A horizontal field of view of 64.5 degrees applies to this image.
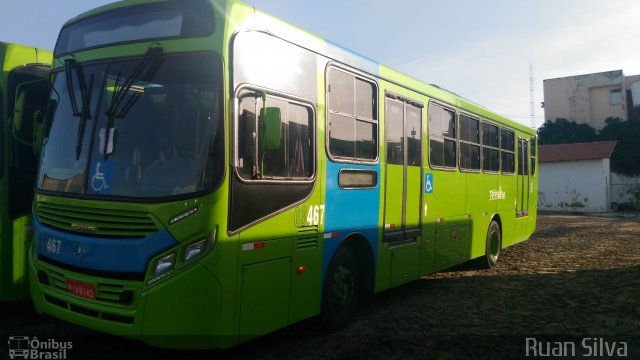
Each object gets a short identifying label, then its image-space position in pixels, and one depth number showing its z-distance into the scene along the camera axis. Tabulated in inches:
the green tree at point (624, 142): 1352.1
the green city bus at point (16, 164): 223.3
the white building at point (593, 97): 1731.1
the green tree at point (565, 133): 1711.4
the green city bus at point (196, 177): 158.2
